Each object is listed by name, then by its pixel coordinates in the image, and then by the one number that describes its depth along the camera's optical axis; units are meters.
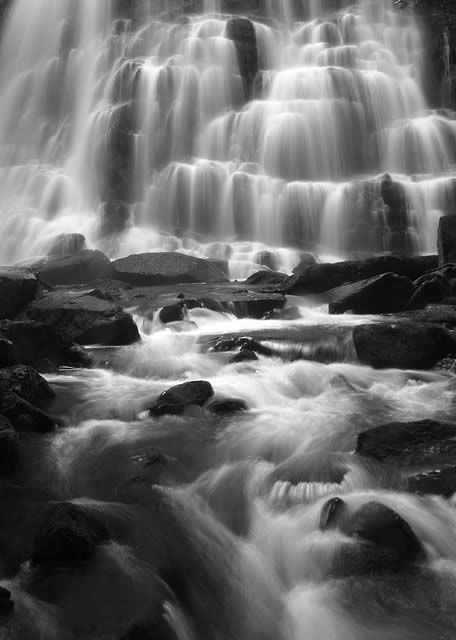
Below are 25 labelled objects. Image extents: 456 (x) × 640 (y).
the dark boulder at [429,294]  11.78
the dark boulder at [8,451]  5.39
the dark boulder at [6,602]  3.46
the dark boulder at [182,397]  6.91
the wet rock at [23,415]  6.23
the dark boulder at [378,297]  11.85
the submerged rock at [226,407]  6.94
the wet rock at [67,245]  20.50
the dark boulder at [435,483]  4.82
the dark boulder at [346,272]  13.83
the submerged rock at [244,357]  8.88
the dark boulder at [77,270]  17.08
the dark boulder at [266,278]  15.98
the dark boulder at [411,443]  5.27
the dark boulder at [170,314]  11.70
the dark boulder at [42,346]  8.77
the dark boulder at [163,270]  16.42
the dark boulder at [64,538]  3.96
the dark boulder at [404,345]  8.41
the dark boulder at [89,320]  10.07
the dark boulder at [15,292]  11.52
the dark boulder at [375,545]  4.07
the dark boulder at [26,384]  6.81
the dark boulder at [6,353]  7.52
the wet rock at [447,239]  13.78
